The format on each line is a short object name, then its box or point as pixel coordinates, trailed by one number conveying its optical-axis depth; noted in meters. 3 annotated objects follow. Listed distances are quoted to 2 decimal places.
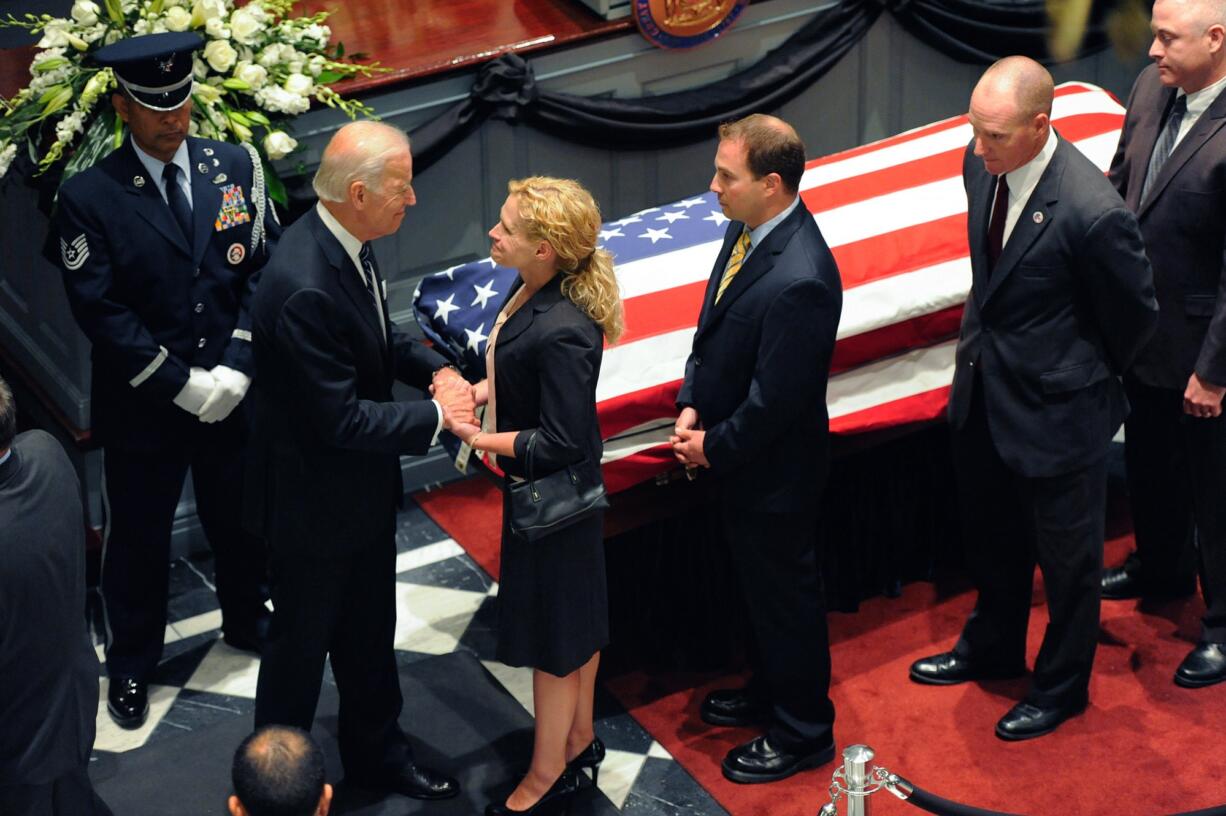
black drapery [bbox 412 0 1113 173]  10.75
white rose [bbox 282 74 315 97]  9.16
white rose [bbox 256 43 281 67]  9.13
